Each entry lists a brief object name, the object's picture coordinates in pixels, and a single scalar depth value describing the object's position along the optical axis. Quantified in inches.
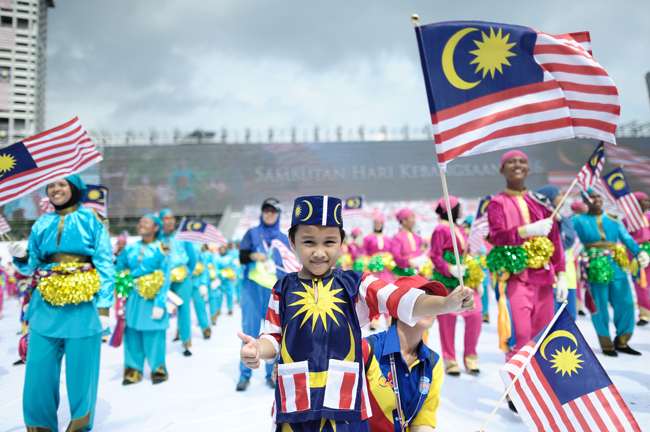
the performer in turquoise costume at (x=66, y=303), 125.9
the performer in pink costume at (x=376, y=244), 346.0
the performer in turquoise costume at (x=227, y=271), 490.6
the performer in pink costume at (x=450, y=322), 197.0
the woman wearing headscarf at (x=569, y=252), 239.5
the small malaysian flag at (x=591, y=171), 181.3
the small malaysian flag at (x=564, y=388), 87.7
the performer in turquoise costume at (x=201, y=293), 319.6
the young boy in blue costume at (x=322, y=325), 67.9
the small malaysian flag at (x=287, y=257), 180.7
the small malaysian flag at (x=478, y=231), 237.9
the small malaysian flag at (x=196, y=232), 274.8
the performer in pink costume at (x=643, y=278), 271.8
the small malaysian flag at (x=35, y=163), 138.3
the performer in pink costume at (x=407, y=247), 268.1
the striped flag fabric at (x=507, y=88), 77.3
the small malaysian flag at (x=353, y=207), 406.5
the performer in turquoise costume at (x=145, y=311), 202.1
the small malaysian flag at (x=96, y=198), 261.3
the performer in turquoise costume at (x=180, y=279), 267.1
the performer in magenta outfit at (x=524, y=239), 139.9
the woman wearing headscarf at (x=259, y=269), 195.3
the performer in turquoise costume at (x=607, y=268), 213.7
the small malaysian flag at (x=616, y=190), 238.1
